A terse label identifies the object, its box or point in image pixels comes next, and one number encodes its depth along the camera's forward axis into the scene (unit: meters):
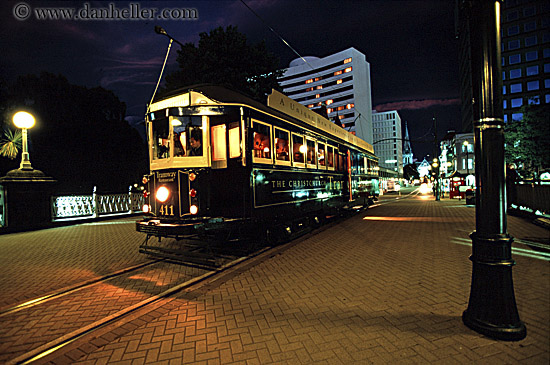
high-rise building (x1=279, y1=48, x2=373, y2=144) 91.94
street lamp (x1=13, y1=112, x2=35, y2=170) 10.37
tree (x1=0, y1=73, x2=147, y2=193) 22.69
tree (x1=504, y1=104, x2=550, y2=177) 27.64
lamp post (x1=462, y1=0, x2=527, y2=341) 2.78
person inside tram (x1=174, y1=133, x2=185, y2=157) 6.05
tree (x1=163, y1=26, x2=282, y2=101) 18.05
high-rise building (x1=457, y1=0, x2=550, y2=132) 63.50
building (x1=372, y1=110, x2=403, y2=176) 131.62
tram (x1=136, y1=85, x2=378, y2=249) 5.86
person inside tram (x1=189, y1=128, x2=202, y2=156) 6.05
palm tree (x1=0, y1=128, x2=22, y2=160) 13.42
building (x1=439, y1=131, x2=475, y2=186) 59.50
